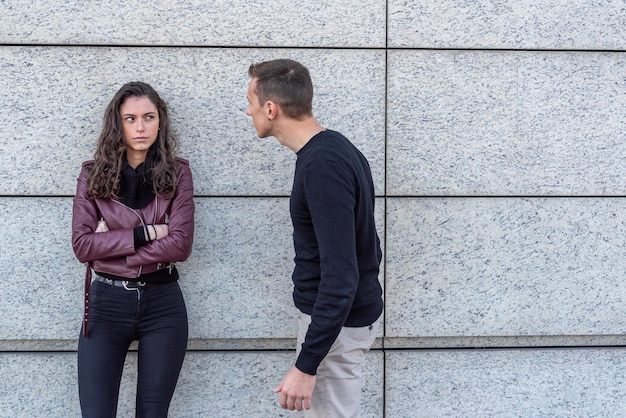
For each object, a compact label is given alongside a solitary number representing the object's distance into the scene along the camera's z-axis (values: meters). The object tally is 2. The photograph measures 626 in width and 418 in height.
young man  2.62
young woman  3.54
